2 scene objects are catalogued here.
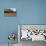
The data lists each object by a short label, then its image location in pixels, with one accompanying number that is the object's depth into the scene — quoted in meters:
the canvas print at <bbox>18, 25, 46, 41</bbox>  2.74
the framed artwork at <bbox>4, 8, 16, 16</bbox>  2.84
